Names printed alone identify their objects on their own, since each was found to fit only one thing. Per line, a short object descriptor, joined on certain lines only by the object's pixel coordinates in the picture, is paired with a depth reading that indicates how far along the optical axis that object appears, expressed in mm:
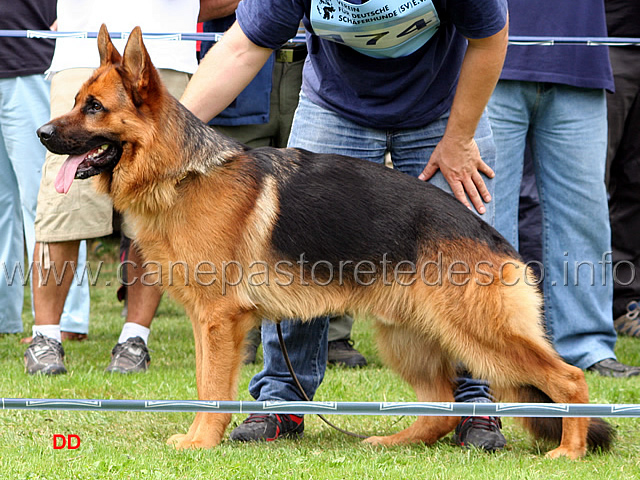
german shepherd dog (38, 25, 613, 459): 6203
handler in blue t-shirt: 6293
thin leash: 7047
